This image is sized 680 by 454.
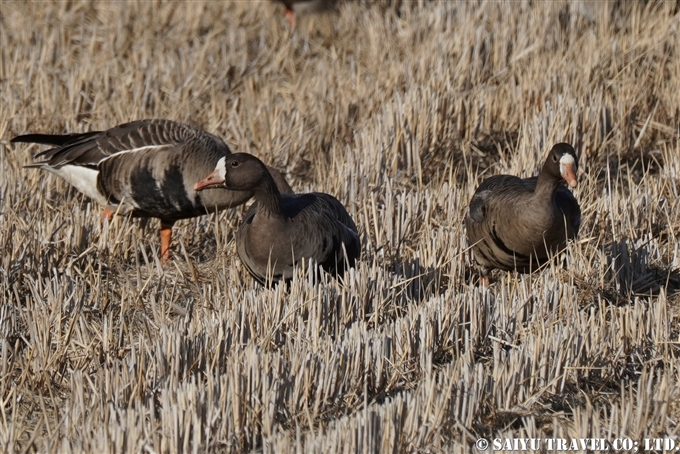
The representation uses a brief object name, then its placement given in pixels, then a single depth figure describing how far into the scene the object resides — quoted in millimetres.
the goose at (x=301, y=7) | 23978
